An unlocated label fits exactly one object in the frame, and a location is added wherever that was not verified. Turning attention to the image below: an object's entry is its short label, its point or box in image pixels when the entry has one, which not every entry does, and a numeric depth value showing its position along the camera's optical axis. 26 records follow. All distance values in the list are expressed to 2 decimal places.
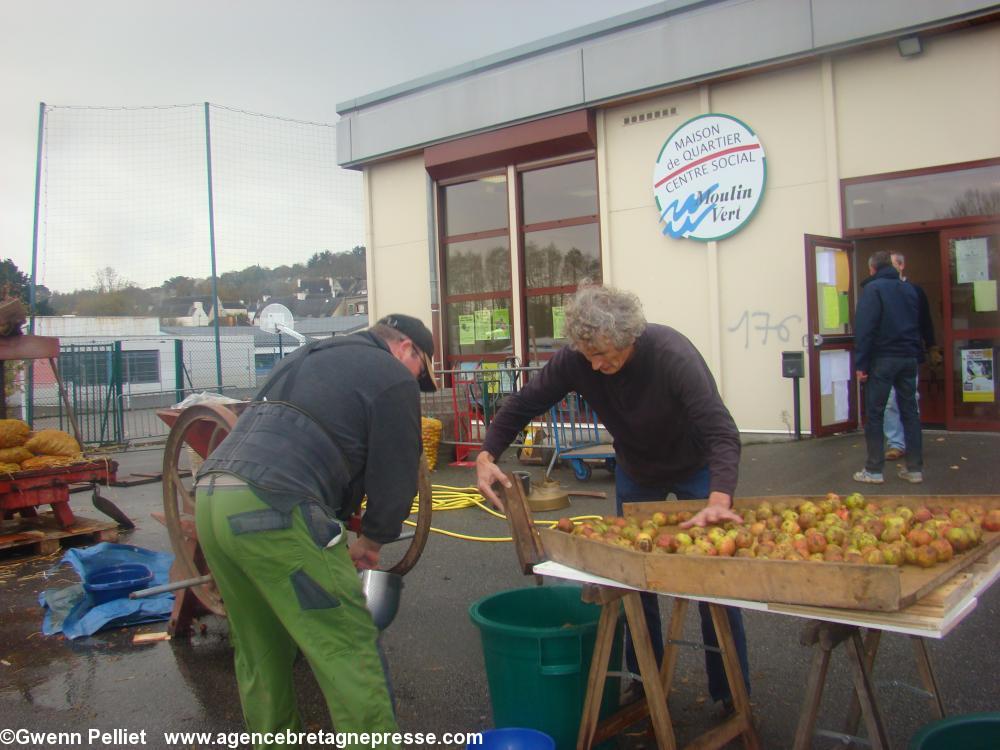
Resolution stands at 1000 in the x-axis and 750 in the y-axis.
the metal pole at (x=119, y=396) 14.91
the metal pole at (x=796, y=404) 9.26
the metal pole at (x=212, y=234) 14.21
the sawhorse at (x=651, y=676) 2.86
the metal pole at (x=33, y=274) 13.43
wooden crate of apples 2.34
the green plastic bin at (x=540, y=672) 3.08
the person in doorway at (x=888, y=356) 7.15
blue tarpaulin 5.06
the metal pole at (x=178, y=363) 15.67
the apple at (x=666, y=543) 2.85
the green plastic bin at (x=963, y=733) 2.37
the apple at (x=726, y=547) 2.71
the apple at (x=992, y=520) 2.89
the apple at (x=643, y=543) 2.82
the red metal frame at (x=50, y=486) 6.77
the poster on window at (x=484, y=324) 12.90
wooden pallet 6.95
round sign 10.03
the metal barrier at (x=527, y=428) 9.14
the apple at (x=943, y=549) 2.56
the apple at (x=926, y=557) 2.53
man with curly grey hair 3.20
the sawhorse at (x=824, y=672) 2.57
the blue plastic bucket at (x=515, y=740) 2.78
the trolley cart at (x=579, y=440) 8.77
